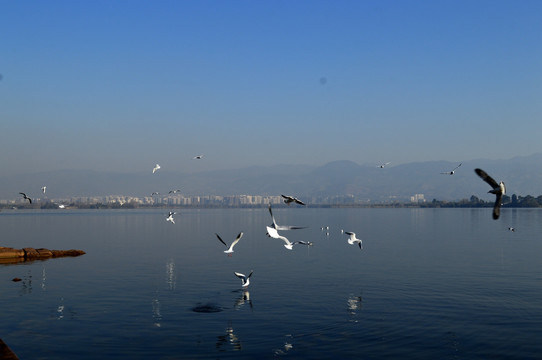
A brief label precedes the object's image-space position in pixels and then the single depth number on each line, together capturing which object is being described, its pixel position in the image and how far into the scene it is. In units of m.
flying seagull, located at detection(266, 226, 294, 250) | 25.55
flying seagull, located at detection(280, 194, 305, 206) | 25.52
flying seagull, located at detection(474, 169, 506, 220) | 19.32
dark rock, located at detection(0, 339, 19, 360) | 21.55
